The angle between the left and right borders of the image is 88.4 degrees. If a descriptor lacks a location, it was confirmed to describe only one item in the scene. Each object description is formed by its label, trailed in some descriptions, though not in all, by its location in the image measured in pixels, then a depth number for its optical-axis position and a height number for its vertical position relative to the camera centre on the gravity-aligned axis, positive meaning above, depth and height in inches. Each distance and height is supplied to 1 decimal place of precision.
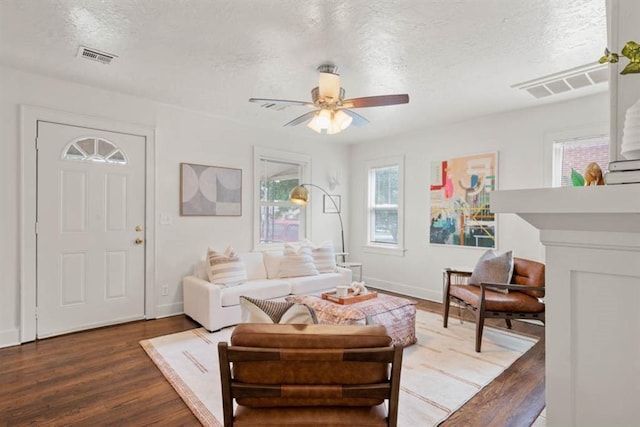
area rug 83.3 -48.5
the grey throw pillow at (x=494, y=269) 131.8 -22.3
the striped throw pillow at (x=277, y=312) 61.7 -19.0
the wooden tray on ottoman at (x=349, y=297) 119.0 -31.2
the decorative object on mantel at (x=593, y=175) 39.6 +4.8
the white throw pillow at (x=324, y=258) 181.3 -24.8
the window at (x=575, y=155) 137.3 +25.8
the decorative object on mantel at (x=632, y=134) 32.7 +8.3
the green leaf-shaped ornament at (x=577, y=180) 43.3 +4.7
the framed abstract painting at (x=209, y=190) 161.8 +11.7
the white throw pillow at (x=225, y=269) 144.8 -25.0
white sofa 135.1 -34.1
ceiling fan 100.9 +34.9
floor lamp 164.9 +8.9
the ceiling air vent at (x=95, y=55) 102.1 +50.6
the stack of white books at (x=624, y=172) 32.9 +4.4
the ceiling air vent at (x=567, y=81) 111.5 +49.2
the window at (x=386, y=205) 205.8 +6.1
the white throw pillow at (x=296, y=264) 169.2 -26.4
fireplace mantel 33.9 -9.3
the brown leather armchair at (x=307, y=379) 46.9 -24.0
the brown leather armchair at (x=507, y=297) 116.0 -30.8
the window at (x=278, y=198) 190.3 +9.3
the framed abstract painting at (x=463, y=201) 165.0 +7.2
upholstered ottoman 107.9 -33.9
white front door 126.9 -6.4
